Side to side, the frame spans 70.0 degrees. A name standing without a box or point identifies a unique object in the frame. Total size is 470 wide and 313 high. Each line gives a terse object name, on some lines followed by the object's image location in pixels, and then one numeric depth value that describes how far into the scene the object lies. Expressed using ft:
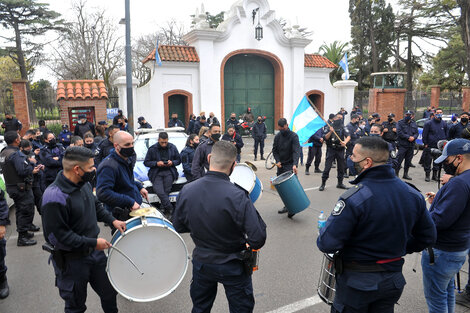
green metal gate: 63.00
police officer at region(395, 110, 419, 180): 32.13
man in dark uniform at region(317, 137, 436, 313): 7.72
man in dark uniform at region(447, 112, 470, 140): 29.55
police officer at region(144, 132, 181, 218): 21.53
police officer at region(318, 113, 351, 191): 29.27
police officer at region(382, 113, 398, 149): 31.24
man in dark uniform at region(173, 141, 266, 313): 8.50
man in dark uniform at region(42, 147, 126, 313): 9.26
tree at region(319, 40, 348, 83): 104.73
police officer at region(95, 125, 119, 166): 23.11
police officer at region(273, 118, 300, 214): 23.48
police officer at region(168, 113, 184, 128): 47.92
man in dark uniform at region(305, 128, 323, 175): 36.58
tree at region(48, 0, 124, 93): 114.21
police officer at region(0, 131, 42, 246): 18.48
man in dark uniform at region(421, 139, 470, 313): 9.53
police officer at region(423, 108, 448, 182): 32.53
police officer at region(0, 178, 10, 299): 13.71
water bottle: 17.60
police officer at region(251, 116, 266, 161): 44.27
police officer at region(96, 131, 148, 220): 13.01
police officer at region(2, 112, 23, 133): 38.65
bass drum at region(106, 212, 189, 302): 10.44
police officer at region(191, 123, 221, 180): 21.27
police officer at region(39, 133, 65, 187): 22.08
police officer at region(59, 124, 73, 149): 33.58
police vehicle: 22.44
